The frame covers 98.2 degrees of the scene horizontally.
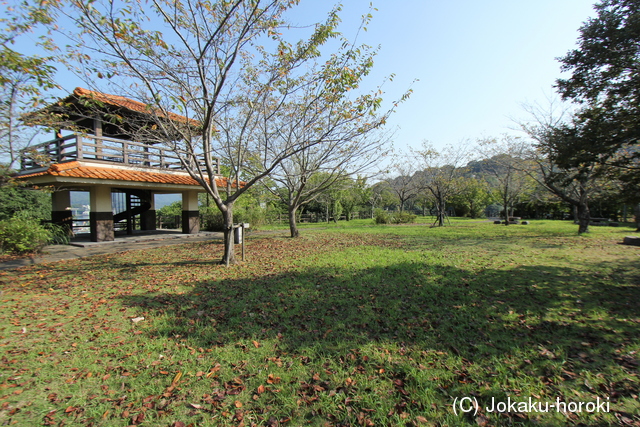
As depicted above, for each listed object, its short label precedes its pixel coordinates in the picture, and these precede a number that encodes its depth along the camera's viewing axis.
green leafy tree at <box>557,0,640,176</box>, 5.16
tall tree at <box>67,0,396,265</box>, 5.63
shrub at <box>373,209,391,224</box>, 24.20
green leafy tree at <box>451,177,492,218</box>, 36.12
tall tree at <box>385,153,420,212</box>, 28.77
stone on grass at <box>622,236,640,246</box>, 9.73
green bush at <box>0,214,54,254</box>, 8.84
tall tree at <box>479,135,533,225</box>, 17.58
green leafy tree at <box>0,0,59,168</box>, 4.62
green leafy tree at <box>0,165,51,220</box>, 13.79
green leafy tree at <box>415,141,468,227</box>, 21.14
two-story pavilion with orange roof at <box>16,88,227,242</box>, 9.96
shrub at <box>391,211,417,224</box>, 25.13
